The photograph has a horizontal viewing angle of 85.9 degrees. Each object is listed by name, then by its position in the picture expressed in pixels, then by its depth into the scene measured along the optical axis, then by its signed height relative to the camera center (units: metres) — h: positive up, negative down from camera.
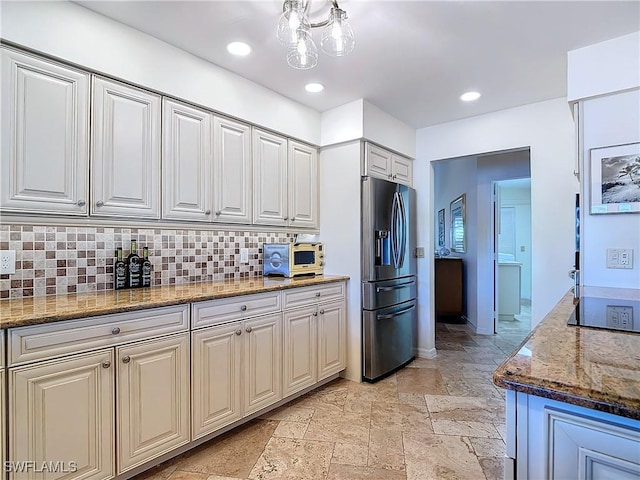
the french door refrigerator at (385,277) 3.01 -0.33
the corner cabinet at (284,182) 2.76 +0.52
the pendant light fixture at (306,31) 1.64 +1.03
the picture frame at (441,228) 6.63 +0.26
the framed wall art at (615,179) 2.02 +0.38
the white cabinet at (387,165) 3.11 +0.74
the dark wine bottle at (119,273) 2.09 -0.19
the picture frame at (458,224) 5.39 +0.28
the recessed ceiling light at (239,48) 2.15 +1.24
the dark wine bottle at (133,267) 2.14 -0.16
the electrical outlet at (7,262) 1.71 -0.10
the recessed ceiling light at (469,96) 2.87 +1.23
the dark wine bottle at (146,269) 2.19 -0.18
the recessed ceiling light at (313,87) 2.70 +1.23
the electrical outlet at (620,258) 2.03 -0.10
